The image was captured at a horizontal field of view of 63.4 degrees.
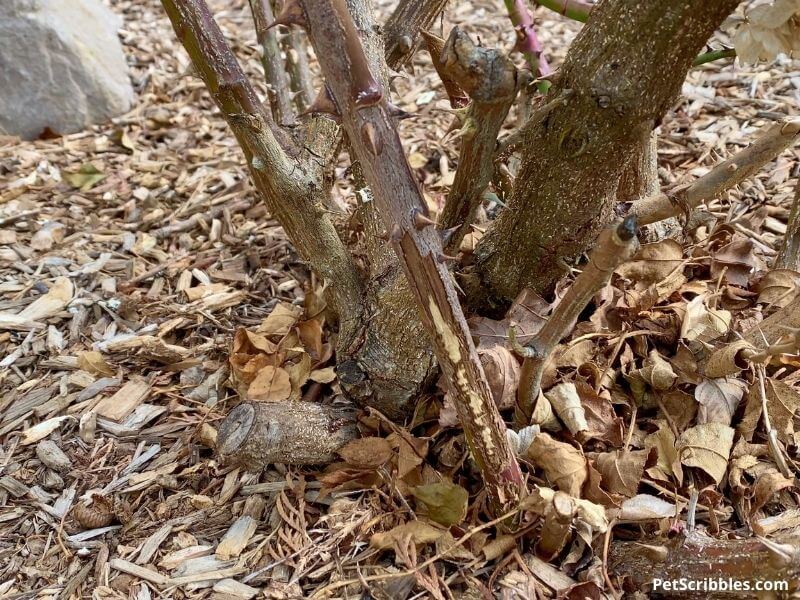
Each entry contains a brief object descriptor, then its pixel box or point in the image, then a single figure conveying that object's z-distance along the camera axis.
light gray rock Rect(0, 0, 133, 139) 0.68
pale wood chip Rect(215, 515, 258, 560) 0.33
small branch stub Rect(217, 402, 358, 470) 0.32
